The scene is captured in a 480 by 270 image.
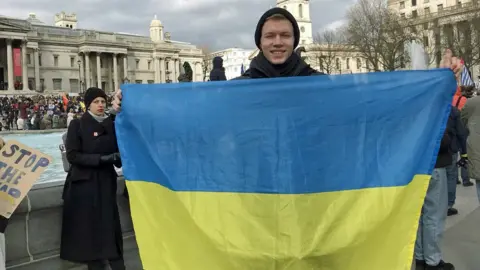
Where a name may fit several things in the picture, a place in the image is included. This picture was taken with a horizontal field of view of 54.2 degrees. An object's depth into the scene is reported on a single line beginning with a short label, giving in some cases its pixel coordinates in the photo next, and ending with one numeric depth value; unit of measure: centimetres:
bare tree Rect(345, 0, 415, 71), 4606
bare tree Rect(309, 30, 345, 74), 6669
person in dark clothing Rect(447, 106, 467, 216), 557
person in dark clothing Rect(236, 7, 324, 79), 262
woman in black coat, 397
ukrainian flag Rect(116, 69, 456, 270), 233
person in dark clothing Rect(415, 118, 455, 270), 445
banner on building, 6938
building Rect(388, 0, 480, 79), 4678
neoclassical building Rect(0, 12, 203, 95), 7125
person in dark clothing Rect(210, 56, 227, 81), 712
